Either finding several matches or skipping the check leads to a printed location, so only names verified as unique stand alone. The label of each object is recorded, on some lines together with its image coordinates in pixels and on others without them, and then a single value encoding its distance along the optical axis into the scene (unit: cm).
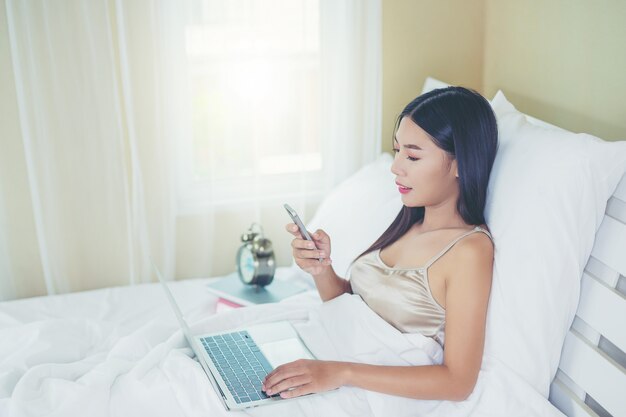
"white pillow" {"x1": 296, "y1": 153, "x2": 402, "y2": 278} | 206
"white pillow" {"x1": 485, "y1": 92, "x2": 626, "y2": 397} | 147
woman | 148
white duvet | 149
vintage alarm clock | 219
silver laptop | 152
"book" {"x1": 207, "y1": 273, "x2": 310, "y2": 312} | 215
